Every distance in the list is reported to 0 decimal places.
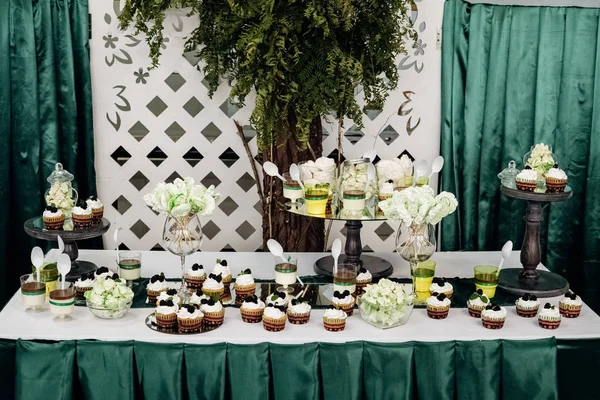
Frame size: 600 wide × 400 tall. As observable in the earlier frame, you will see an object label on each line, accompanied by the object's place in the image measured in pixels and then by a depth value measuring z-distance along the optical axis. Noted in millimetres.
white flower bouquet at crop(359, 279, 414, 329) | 2484
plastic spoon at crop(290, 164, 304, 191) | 2971
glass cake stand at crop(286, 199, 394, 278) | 2857
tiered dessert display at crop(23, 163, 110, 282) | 2824
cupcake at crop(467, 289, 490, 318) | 2604
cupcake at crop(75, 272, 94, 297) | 2742
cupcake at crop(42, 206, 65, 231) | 2834
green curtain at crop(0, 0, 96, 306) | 3652
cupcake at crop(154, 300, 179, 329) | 2469
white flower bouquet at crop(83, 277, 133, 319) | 2525
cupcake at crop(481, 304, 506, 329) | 2506
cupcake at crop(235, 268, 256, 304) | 2732
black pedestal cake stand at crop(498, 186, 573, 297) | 2807
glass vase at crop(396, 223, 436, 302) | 2658
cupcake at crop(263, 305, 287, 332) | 2467
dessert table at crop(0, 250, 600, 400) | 2414
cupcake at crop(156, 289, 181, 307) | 2545
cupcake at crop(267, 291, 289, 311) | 2541
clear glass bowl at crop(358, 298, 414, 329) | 2508
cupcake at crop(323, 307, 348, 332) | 2480
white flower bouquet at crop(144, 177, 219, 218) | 2580
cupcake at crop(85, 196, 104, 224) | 2883
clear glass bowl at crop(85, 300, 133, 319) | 2533
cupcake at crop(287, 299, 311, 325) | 2529
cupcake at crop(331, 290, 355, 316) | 2574
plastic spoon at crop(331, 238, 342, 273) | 2764
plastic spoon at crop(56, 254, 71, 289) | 2604
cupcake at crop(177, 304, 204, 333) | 2459
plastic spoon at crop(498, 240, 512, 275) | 2850
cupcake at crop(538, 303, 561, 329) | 2514
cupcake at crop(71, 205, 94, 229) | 2842
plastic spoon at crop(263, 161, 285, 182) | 3051
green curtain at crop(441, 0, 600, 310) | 3686
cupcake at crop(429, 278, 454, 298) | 2701
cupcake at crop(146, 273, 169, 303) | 2727
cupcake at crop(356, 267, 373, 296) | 2785
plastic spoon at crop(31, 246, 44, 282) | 2682
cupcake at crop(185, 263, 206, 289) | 2812
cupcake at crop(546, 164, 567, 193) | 2818
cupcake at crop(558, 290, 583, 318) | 2617
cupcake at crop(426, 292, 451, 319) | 2586
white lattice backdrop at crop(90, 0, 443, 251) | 3797
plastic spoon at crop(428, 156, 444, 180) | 2961
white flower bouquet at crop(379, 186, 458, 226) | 2578
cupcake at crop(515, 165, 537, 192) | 2832
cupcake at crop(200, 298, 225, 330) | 2492
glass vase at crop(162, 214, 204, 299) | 2633
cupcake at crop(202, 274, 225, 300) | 2697
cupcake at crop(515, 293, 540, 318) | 2621
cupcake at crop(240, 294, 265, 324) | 2537
